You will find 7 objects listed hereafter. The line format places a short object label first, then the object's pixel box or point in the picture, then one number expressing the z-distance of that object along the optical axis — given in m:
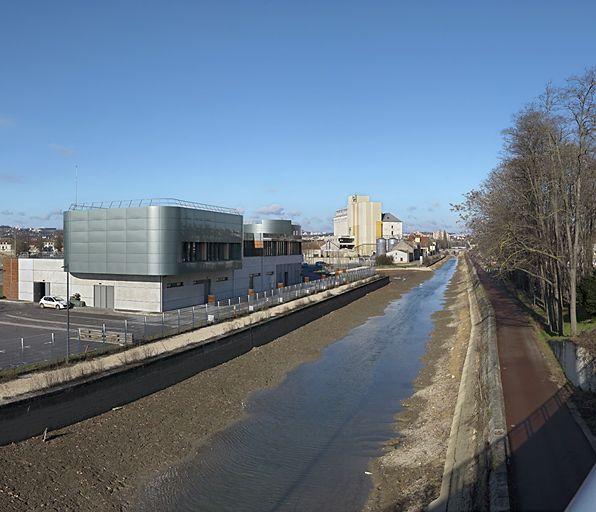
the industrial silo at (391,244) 152.32
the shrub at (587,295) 25.91
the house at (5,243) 158.66
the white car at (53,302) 38.19
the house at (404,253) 137.88
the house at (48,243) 137.25
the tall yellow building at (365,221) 186.00
